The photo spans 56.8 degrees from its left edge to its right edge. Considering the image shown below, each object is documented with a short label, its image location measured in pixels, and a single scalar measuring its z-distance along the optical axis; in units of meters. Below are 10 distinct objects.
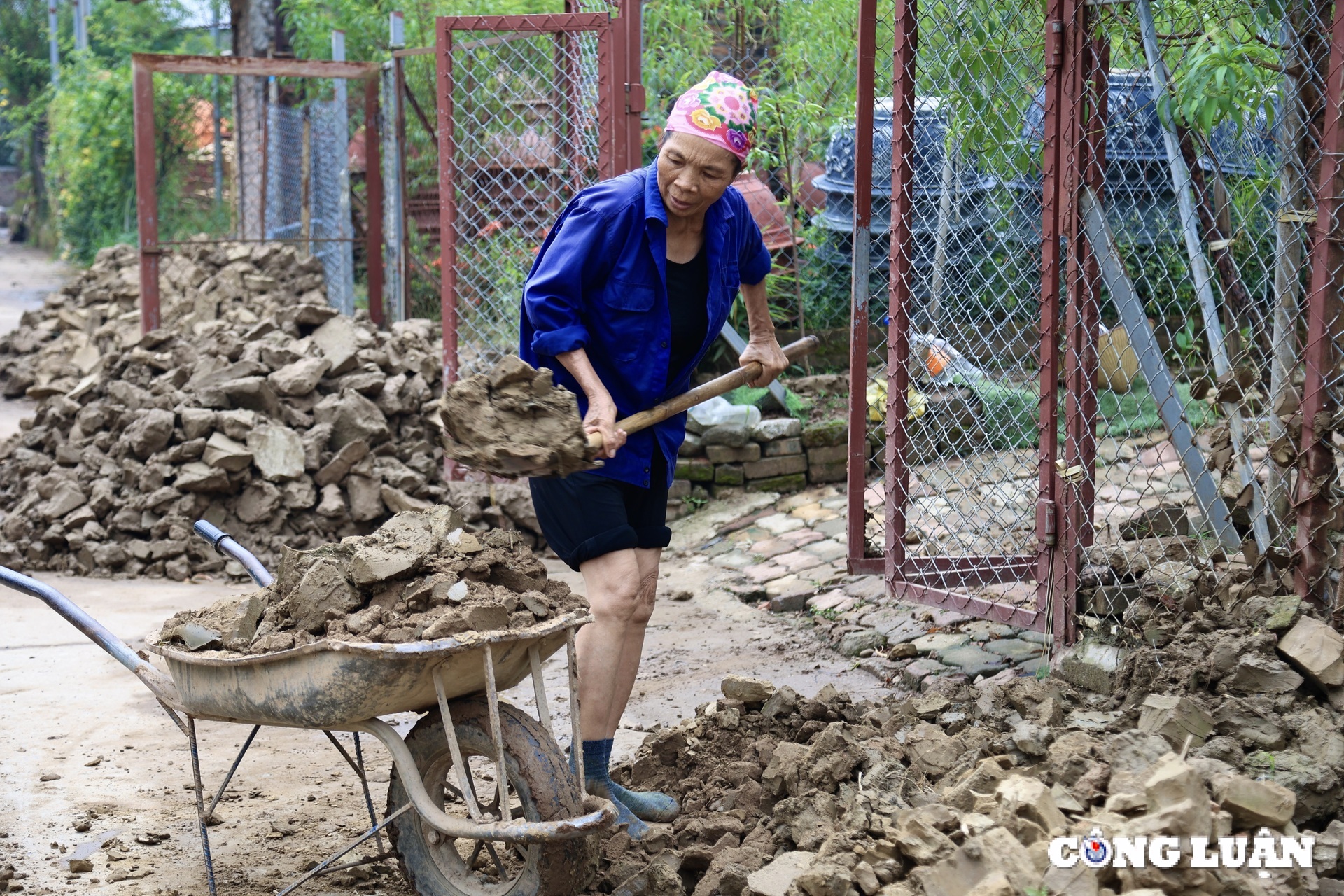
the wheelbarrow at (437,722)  2.68
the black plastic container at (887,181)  4.72
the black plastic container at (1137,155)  4.19
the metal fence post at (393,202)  9.07
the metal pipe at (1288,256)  3.44
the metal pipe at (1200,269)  3.63
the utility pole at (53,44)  23.49
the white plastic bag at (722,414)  6.90
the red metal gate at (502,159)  6.73
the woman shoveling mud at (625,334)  3.19
